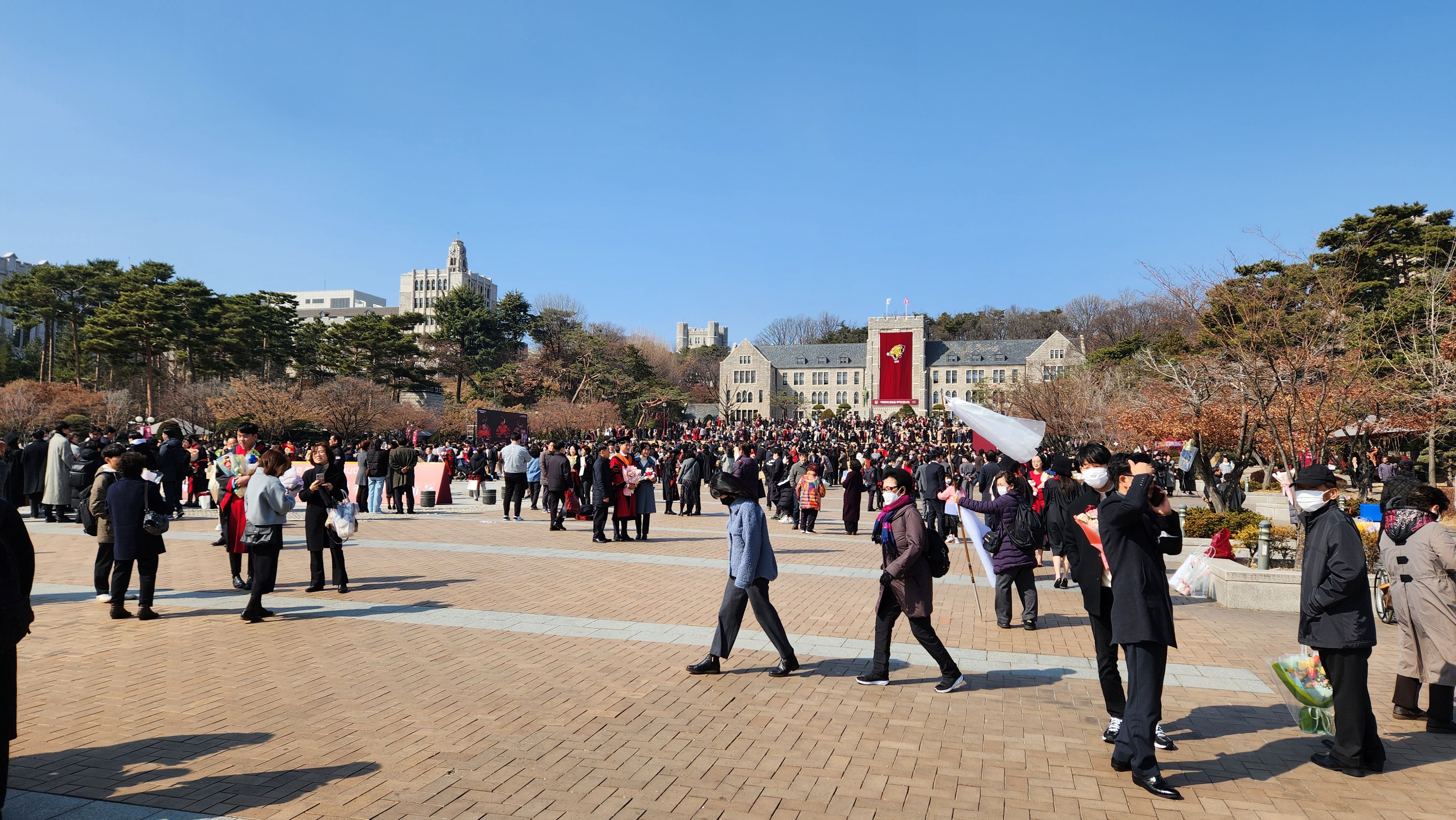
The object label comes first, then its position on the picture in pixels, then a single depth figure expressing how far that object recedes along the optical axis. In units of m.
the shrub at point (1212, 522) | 12.80
